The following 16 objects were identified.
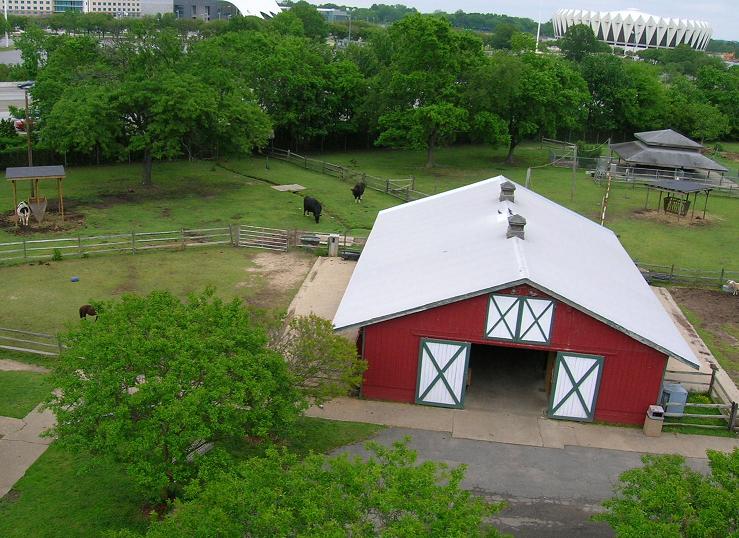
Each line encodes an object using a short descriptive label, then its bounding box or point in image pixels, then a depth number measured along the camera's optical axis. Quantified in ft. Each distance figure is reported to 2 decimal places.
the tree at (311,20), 393.11
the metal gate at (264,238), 107.76
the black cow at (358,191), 134.10
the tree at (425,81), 156.35
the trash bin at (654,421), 63.87
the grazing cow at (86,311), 75.46
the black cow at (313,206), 120.16
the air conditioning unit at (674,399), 66.03
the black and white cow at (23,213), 110.52
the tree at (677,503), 37.29
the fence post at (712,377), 70.23
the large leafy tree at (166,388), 45.50
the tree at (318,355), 59.57
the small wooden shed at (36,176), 108.27
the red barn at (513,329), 63.62
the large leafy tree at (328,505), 35.01
